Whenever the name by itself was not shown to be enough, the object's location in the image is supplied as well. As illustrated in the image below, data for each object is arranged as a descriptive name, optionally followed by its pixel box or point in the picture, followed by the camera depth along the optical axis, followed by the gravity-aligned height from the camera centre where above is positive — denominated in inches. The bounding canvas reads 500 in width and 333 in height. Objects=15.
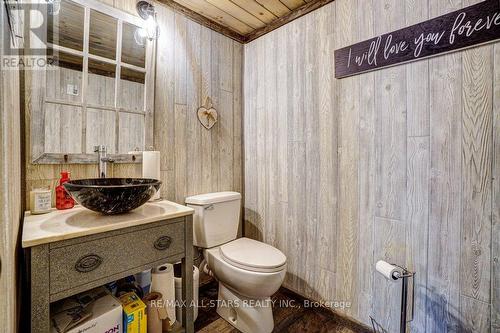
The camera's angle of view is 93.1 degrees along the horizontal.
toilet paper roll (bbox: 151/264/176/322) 54.1 -29.0
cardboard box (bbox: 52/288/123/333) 38.1 -26.3
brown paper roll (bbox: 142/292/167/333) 48.9 -32.0
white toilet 54.5 -24.6
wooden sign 42.4 +25.4
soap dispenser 47.6 -7.6
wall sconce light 60.5 +36.5
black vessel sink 37.9 -6.1
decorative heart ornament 74.0 +14.7
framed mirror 48.2 +16.2
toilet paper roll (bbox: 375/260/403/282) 46.6 -21.5
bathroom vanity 33.0 -14.6
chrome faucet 52.7 +0.3
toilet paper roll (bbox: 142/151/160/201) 56.9 -1.0
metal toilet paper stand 46.3 -25.4
